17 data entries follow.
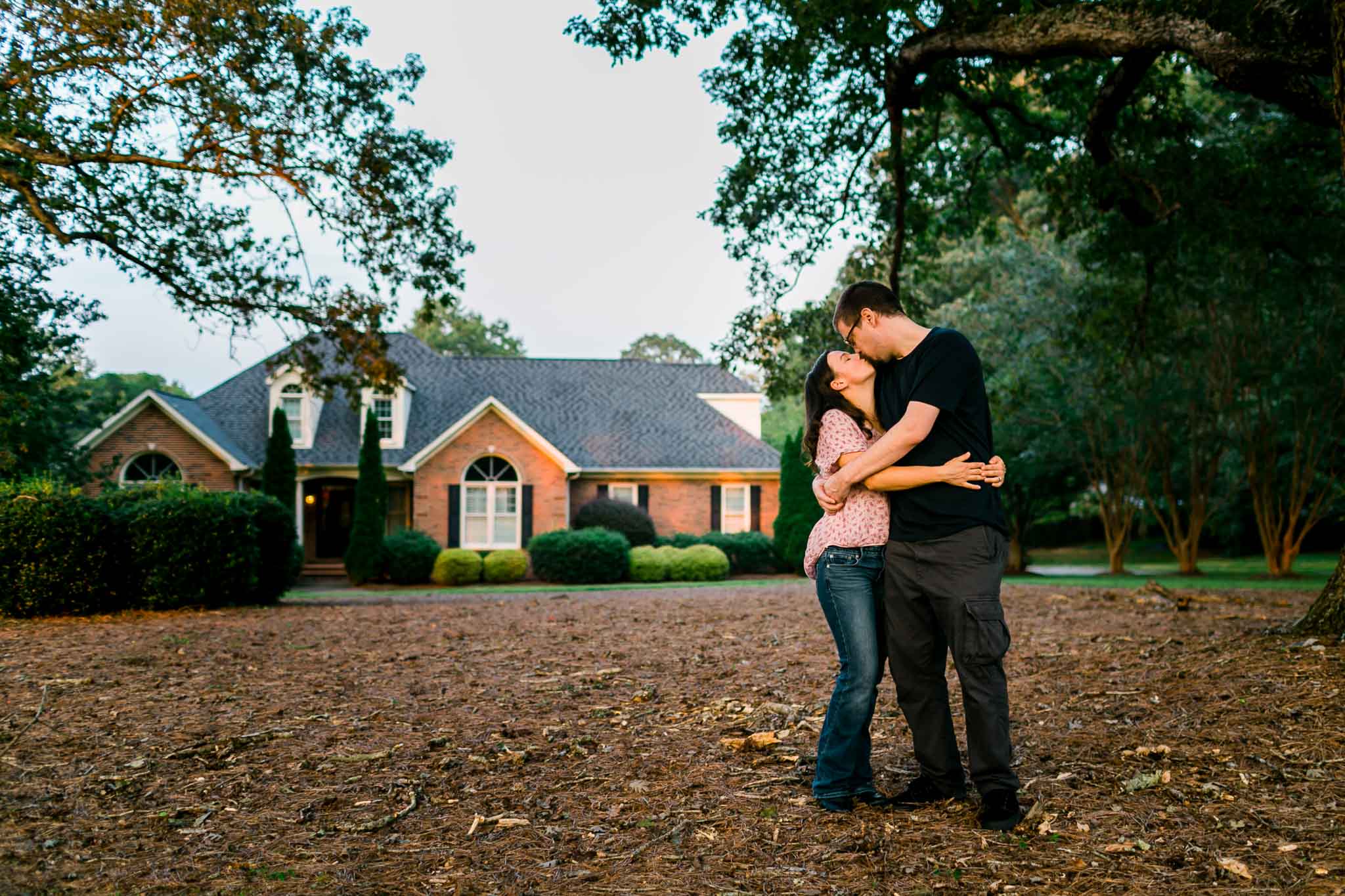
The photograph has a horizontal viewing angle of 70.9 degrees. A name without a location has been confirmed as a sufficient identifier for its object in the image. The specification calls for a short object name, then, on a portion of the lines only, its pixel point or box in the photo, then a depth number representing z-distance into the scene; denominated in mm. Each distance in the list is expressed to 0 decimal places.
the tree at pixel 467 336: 52219
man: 3352
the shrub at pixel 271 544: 12438
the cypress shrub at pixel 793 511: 22672
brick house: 23344
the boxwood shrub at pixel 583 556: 20672
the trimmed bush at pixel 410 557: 21141
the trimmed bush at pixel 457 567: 21094
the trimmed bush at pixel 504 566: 21422
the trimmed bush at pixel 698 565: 21266
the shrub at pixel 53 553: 10062
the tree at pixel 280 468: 21938
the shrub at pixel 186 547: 10867
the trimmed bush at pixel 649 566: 21141
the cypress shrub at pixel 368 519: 21578
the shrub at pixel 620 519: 22922
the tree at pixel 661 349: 62438
